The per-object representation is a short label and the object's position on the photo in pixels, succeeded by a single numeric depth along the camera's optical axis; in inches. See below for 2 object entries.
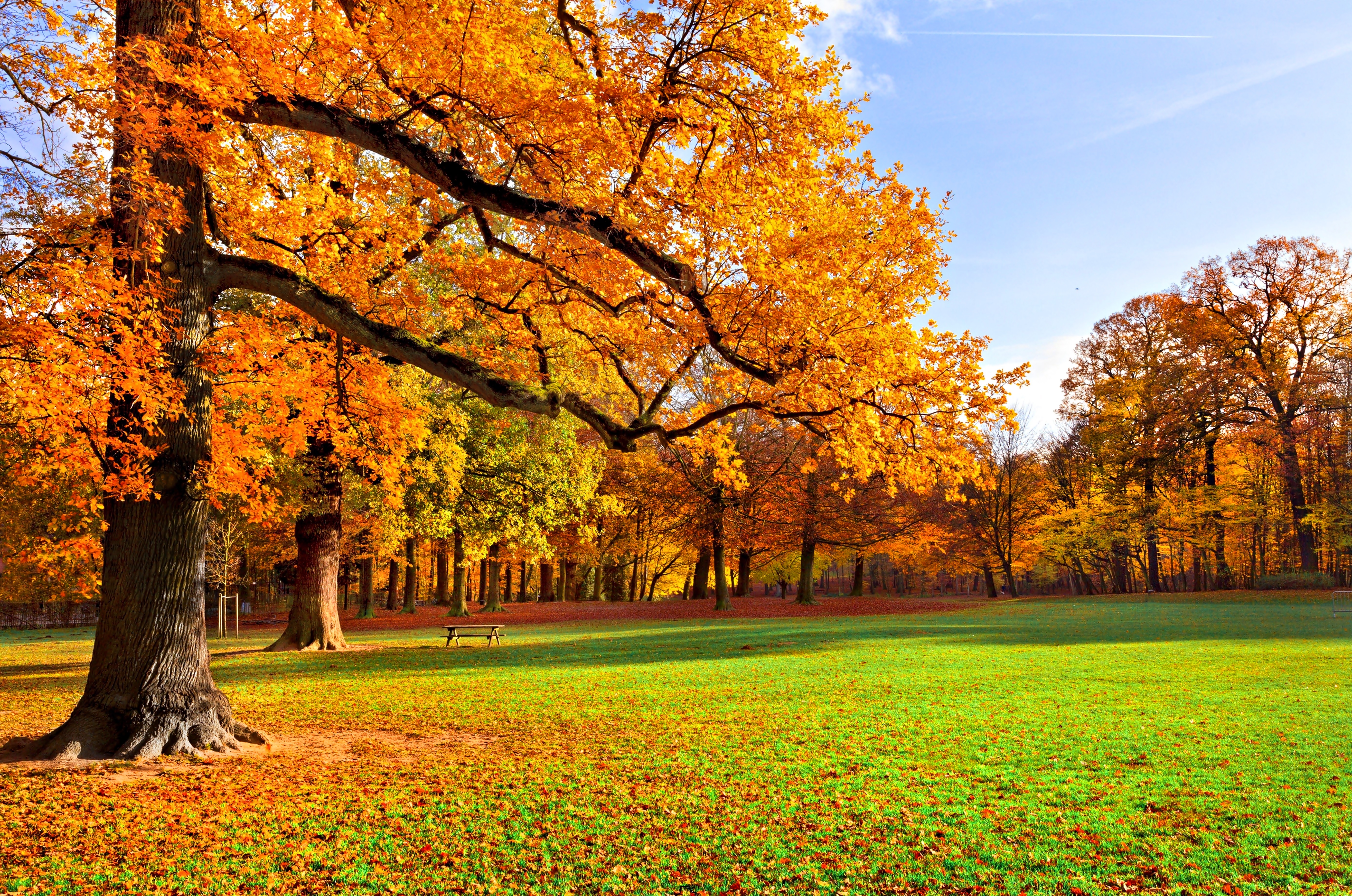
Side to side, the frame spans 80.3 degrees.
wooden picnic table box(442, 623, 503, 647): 754.2
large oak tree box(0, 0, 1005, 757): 289.6
